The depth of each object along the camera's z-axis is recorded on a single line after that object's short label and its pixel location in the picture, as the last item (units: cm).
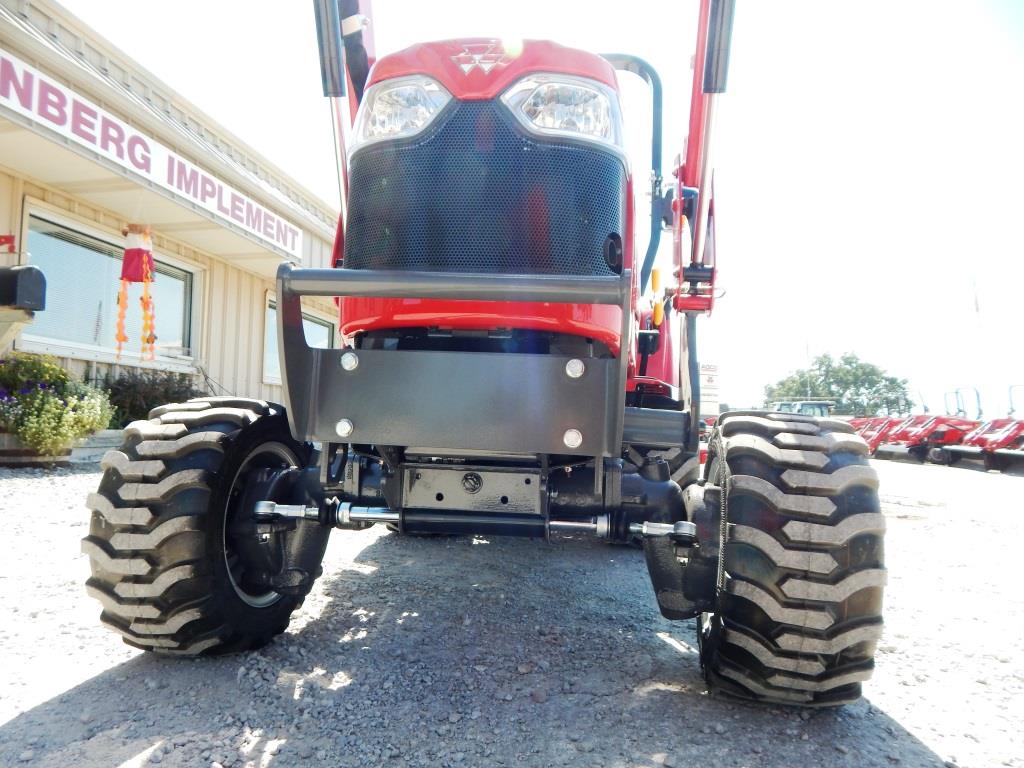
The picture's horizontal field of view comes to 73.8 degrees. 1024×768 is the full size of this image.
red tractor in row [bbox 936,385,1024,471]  1509
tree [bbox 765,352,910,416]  6506
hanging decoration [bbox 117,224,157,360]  874
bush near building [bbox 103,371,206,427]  872
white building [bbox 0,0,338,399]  705
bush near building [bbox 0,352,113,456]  659
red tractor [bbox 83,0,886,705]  209
